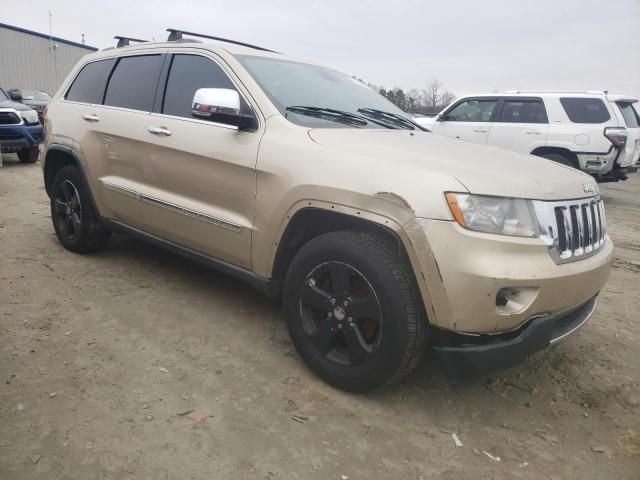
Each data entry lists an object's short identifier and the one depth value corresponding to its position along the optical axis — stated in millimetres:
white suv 8484
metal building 27078
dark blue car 9641
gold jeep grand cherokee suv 2107
